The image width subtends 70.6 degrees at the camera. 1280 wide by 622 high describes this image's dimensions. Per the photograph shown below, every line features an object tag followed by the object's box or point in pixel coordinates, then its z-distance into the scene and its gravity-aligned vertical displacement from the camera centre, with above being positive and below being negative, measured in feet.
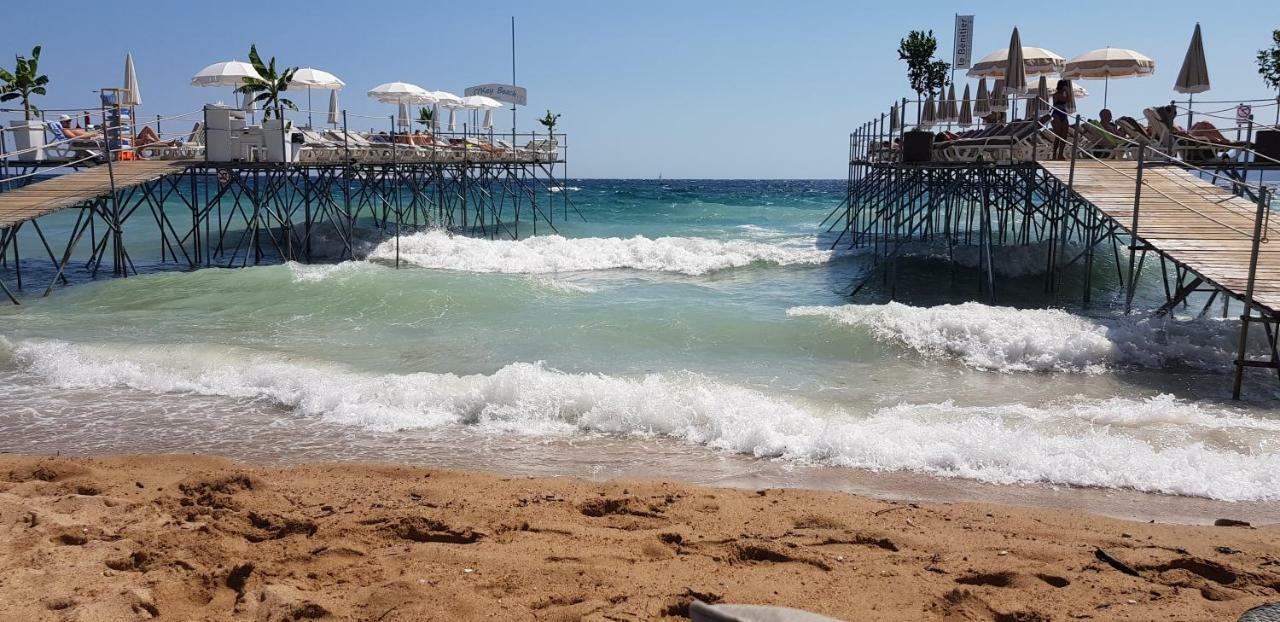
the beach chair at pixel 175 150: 65.62 +2.97
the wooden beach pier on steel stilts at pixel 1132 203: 34.06 +0.39
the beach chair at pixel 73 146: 62.13 +3.00
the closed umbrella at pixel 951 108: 75.87 +8.33
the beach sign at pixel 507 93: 106.11 +12.28
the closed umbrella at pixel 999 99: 68.47 +8.39
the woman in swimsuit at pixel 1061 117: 51.11 +5.29
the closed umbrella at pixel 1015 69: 53.98 +8.34
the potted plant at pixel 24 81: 74.69 +8.81
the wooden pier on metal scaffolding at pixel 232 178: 56.34 +1.13
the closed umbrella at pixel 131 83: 69.72 +8.22
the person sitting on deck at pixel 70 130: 64.49 +4.17
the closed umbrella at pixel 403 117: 90.64 +7.90
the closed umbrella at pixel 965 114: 79.49 +8.24
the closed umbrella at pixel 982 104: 74.79 +8.68
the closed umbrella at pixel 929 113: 79.36 +8.30
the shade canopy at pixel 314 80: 78.64 +9.98
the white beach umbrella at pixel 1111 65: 59.16 +9.54
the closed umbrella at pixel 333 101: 85.66 +8.76
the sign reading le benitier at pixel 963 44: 70.79 +12.77
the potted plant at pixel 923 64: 94.53 +14.91
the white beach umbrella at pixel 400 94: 88.69 +9.97
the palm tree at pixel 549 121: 134.19 +11.57
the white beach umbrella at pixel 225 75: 71.11 +9.19
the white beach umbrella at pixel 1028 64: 64.28 +10.40
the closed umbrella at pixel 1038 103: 45.39 +5.66
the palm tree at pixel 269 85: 68.95 +8.35
